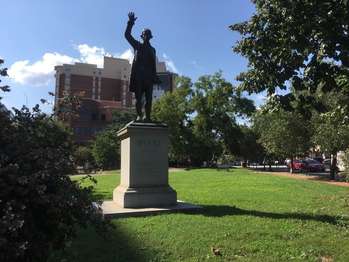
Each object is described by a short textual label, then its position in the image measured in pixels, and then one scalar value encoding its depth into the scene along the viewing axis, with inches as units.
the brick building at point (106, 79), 4520.2
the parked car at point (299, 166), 1748.3
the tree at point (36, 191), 134.3
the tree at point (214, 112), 2133.4
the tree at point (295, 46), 285.6
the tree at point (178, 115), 2139.5
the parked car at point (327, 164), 2038.4
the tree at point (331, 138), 1136.1
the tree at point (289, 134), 1379.2
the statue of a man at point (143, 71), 475.5
